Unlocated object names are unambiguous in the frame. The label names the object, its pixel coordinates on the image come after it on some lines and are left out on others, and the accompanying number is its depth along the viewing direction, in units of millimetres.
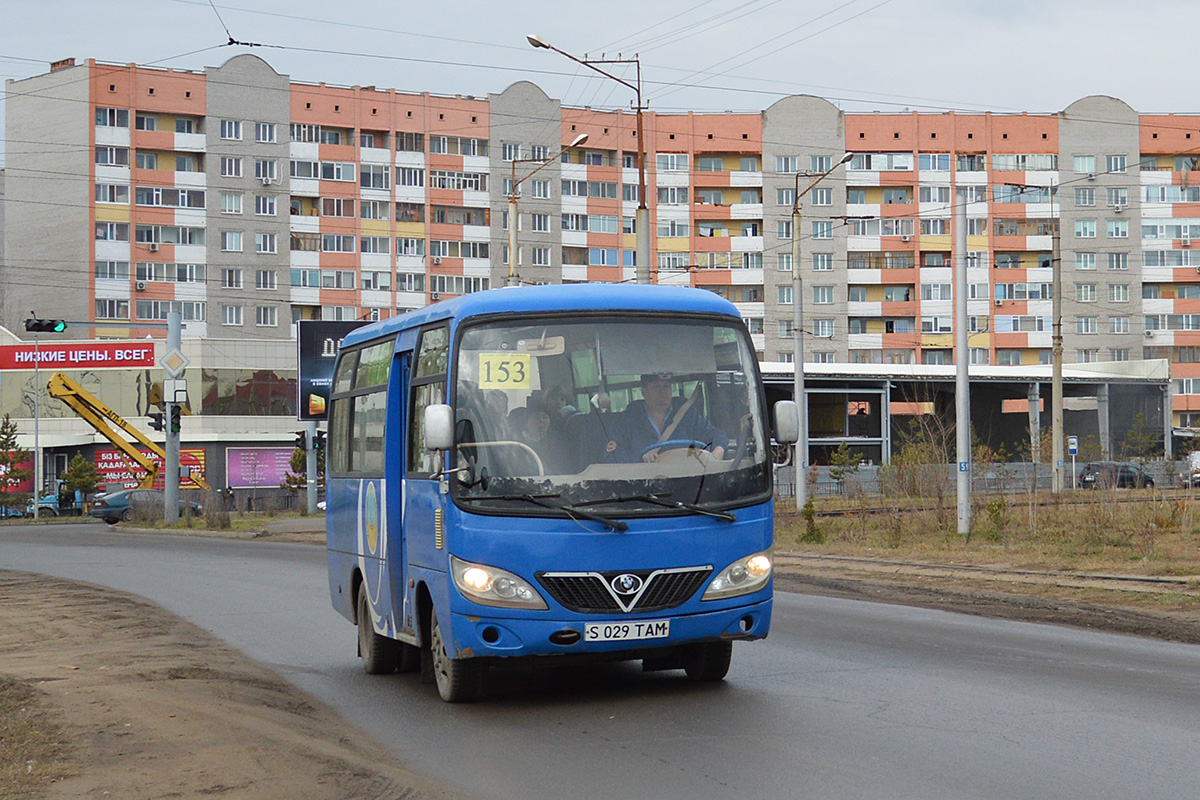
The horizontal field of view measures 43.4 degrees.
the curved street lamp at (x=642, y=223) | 31297
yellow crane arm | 58094
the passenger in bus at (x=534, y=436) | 9320
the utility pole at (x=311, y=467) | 49750
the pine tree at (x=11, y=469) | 64812
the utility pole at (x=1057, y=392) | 46625
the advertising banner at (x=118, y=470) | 71188
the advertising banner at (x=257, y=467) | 74500
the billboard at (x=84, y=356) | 67938
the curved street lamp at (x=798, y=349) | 39438
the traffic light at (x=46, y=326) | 37906
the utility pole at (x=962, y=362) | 27312
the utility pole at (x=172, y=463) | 47375
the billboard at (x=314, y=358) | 49125
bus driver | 9445
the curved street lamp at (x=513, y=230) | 39722
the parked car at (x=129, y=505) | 51500
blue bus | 9141
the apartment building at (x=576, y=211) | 87188
